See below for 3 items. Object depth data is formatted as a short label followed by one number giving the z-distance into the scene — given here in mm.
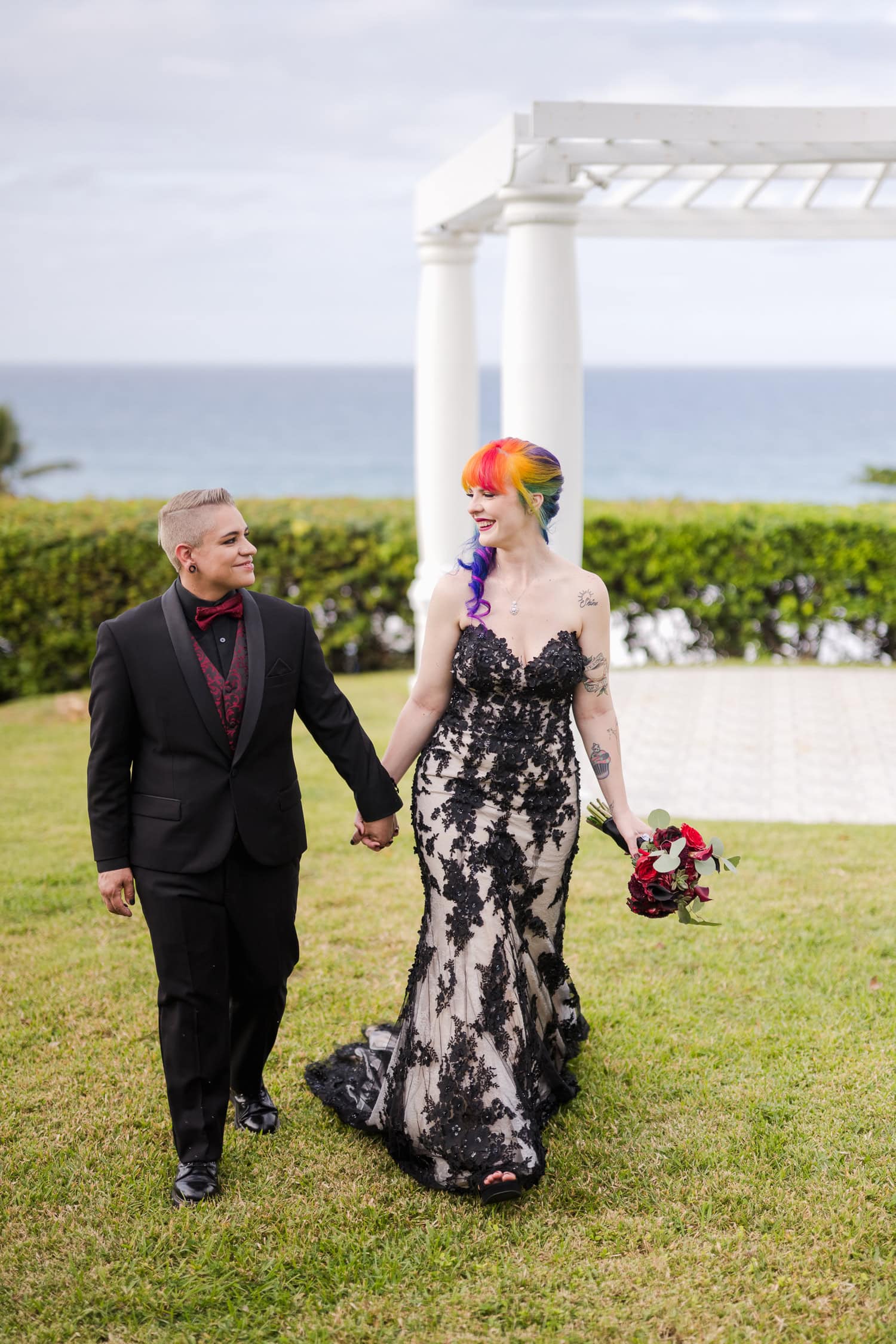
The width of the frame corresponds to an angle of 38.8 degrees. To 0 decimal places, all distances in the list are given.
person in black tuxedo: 3660
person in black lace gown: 3920
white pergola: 6699
